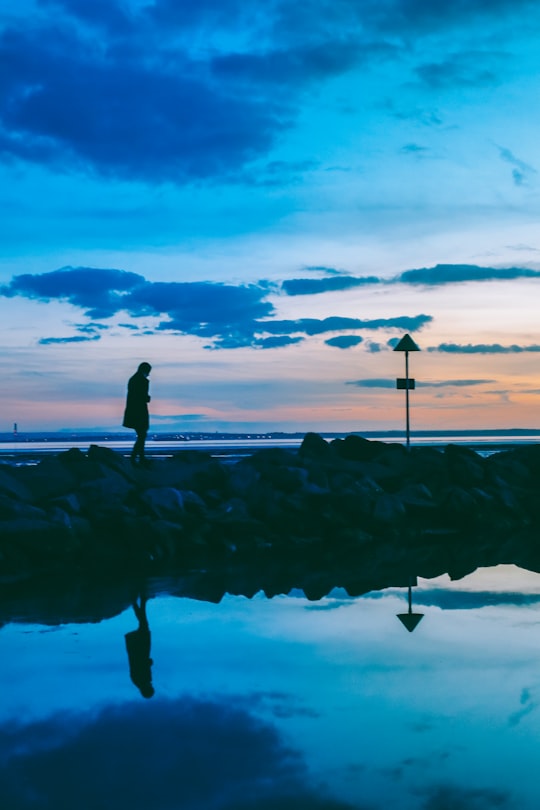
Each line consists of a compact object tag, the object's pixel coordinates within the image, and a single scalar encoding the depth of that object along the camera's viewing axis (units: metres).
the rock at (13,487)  10.93
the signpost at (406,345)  17.55
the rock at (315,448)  14.90
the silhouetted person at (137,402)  14.96
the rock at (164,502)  10.70
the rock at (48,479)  12.02
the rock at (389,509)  11.61
